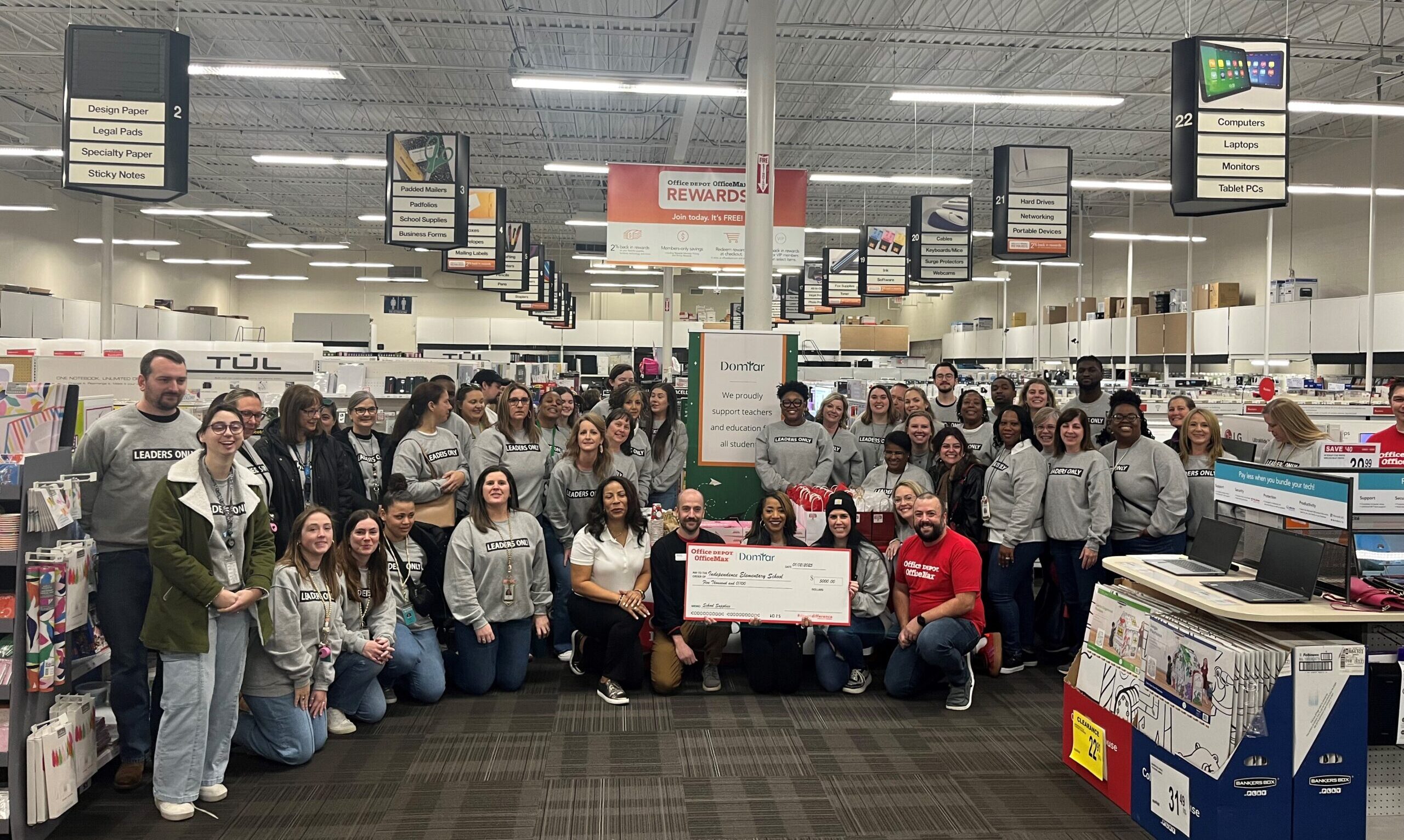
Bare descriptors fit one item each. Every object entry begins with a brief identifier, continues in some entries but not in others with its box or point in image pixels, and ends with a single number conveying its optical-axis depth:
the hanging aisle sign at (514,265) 15.71
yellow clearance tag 3.90
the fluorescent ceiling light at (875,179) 12.32
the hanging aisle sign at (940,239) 12.41
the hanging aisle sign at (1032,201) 10.05
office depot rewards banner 11.22
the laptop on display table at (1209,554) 3.83
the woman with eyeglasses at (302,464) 4.91
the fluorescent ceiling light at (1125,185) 12.27
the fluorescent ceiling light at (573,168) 12.10
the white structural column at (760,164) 7.48
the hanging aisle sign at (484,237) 12.77
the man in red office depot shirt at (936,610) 4.88
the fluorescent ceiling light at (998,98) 8.58
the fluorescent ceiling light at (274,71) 8.67
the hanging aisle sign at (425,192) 10.02
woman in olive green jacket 3.54
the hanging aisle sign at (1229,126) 6.79
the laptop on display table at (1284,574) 3.37
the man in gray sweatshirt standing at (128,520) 3.73
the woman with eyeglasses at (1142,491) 5.36
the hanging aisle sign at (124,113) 6.80
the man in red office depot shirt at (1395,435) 5.38
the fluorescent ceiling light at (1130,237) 16.61
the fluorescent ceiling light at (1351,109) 8.45
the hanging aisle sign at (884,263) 14.50
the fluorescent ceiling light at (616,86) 8.77
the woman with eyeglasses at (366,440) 5.67
